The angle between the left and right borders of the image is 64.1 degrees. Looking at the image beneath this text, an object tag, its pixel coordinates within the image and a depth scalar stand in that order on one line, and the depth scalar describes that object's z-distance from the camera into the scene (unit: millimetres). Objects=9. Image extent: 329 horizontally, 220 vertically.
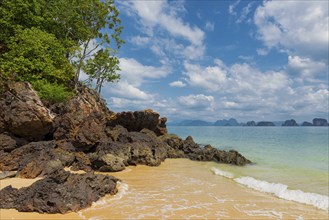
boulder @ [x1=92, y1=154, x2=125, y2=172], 17000
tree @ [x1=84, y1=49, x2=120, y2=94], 31531
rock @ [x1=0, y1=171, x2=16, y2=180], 12469
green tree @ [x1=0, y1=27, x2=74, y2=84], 21953
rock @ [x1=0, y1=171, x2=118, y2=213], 8695
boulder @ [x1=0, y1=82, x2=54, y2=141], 16625
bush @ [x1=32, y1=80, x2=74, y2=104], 22016
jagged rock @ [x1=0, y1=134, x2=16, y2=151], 15637
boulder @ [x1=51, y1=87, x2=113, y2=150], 19094
